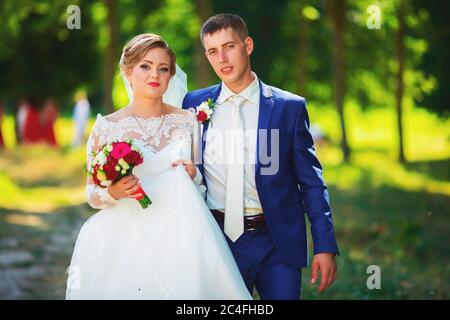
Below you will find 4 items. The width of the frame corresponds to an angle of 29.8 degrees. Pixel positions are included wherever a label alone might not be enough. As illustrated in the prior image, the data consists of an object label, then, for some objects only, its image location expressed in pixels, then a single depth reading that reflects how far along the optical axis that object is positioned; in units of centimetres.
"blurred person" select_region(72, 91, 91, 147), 2916
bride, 467
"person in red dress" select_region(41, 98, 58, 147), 3294
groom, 503
